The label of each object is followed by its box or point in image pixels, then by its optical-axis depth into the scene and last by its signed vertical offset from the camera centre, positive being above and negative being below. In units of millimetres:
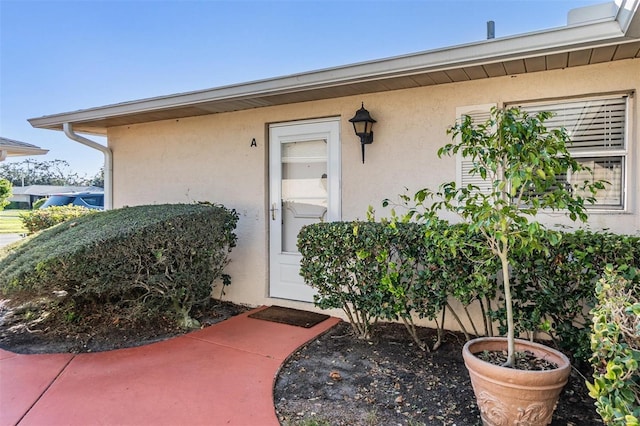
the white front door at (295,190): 4523 +223
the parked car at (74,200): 12867 +226
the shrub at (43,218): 7496 -230
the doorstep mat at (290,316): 4227 -1290
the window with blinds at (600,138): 3266 +623
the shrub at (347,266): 3367 -552
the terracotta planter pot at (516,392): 2074 -1046
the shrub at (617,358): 1364 -587
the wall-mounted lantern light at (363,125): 4000 +893
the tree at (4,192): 11215 +448
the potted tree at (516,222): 2094 -80
